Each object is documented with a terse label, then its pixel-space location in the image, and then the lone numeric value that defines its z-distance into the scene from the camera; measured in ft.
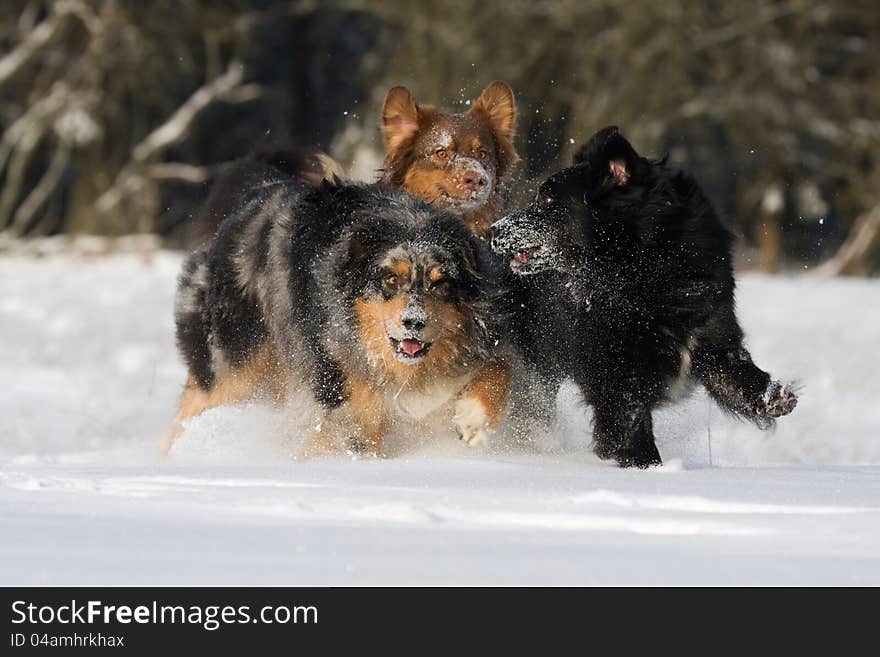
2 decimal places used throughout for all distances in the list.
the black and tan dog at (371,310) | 39.96
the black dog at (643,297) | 39.55
